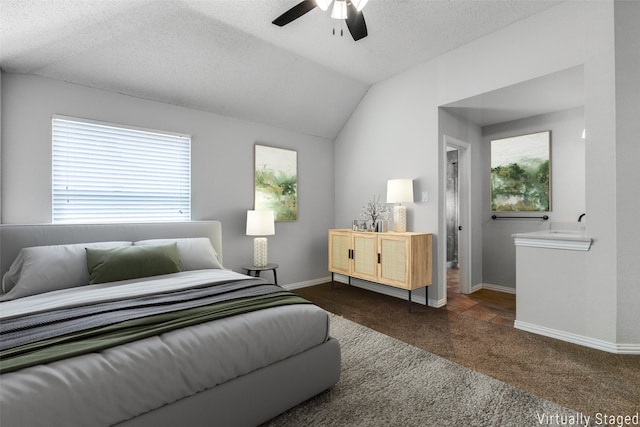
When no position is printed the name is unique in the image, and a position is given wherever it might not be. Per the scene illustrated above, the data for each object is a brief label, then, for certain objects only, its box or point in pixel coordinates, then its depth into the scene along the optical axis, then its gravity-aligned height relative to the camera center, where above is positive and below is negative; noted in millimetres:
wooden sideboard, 3354 -548
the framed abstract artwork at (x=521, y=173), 3844 +510
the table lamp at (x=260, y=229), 3705 -189
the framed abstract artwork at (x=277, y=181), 4105 +464
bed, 1113 -573
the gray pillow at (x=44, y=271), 2150 -415
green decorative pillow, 2346 -390
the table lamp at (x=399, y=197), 3592 +182
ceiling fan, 1956 +1401
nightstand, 3603 -655
